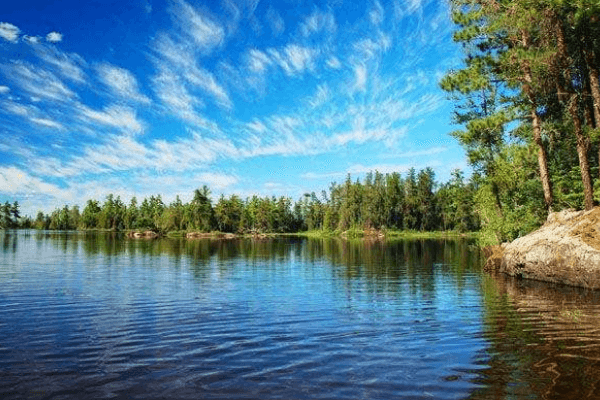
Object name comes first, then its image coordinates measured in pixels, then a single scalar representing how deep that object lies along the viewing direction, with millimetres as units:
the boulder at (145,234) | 136875
